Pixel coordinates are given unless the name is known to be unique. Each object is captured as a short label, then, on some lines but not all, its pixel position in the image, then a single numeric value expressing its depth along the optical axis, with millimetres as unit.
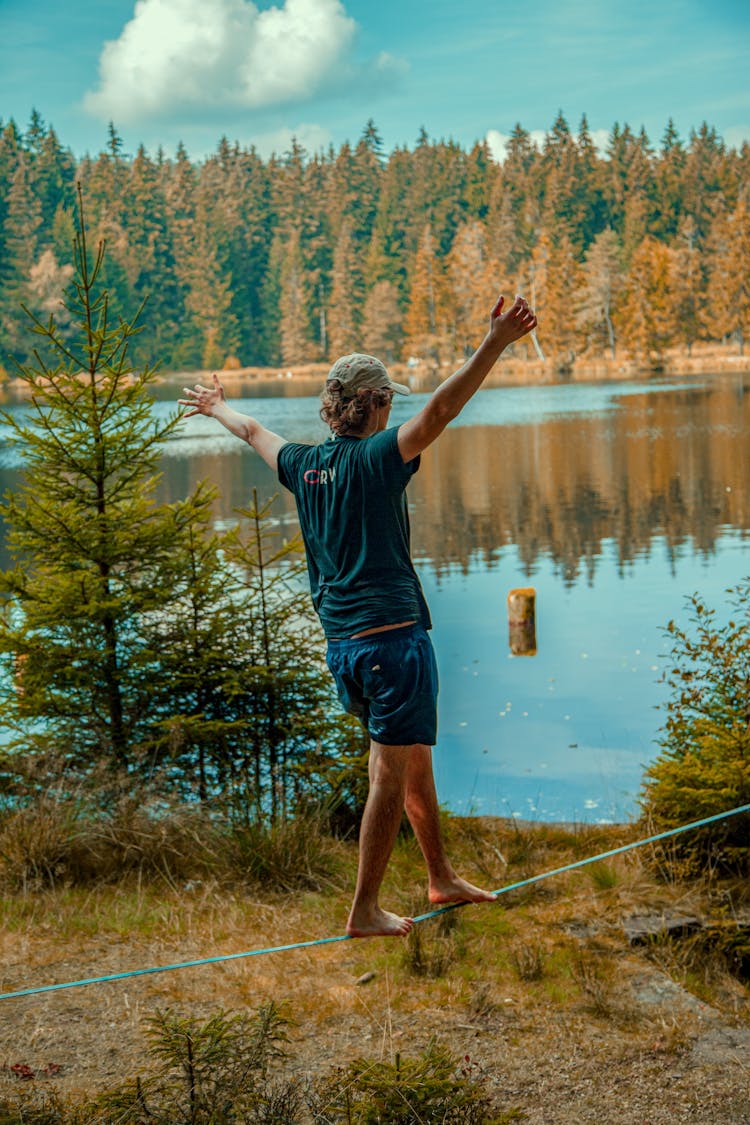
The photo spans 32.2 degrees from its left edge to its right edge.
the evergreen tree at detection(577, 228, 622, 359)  65875
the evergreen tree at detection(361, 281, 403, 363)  76938
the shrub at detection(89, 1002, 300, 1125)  3035
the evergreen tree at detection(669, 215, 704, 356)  62156
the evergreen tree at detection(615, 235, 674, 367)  61906
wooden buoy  11820
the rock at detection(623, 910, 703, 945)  4812
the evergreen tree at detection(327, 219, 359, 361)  78750
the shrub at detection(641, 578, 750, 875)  5246
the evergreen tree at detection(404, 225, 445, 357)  73562
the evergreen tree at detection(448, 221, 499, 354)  72125
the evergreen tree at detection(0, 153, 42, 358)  73688
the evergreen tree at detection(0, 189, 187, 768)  6328
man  3064
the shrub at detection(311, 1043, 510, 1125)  3070
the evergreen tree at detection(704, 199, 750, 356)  61312
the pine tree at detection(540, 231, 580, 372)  66375
